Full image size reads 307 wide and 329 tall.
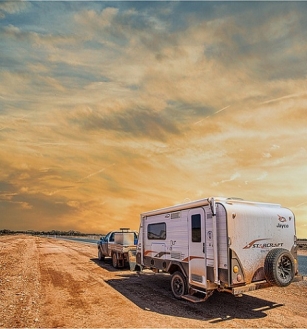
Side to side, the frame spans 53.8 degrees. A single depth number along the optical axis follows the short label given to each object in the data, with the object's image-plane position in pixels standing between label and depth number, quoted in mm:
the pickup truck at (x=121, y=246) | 18516
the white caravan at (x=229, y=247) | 9188
